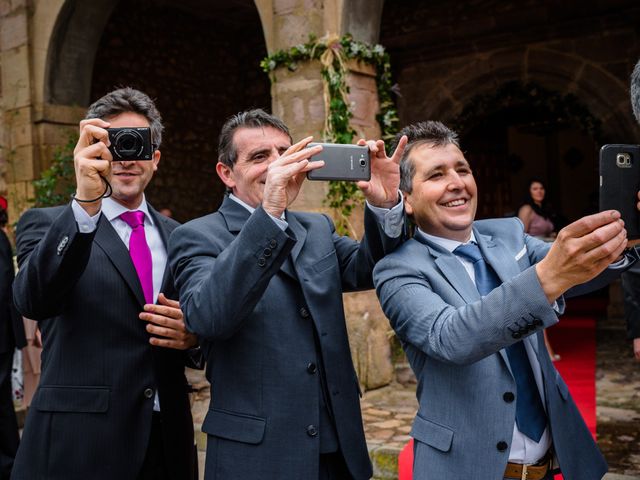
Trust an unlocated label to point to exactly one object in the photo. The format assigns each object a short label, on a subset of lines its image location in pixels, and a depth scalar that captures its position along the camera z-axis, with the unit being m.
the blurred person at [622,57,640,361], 3.06
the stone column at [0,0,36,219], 6.89
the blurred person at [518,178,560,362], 7.48
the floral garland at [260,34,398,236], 4.98
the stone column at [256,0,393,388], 5.07
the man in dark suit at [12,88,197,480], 1.83
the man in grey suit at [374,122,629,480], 1.45
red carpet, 3.65
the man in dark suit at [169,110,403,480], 1.65
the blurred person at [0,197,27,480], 3.87
